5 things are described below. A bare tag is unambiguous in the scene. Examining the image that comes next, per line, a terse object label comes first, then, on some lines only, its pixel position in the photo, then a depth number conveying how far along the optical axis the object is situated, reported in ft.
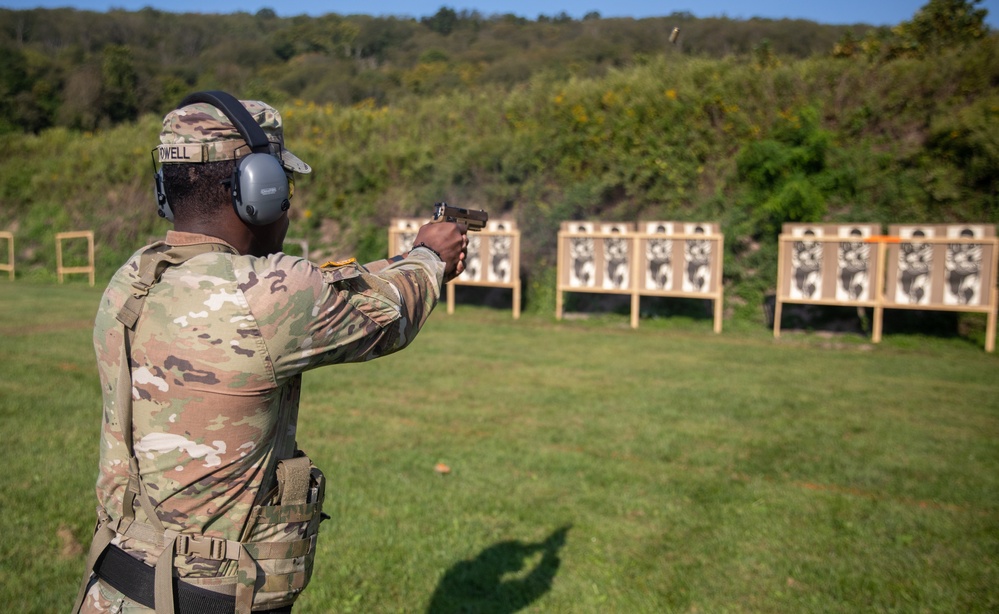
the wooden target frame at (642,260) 42.80
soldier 6.06
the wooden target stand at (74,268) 62.44
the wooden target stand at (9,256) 66.33
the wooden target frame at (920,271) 37.29
